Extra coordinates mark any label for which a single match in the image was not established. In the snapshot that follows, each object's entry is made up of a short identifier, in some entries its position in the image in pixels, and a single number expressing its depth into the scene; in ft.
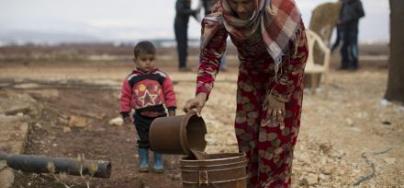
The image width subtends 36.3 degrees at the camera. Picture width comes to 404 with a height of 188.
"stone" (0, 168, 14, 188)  13.80
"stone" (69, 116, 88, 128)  22.73
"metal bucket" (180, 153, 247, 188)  10.85
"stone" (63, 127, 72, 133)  21.65
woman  10.92
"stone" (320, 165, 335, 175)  16.93
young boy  17.12
